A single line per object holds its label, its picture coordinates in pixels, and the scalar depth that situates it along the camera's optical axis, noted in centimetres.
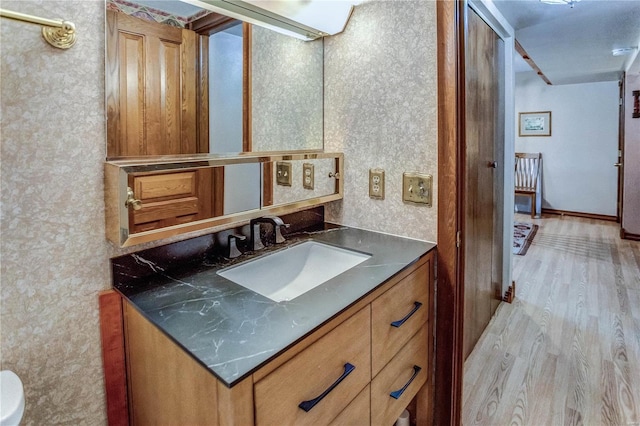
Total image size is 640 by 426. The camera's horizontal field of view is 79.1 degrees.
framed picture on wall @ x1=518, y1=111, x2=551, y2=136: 609
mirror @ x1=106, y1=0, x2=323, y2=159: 106
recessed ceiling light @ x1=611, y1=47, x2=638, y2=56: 371
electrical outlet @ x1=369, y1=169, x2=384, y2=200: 158
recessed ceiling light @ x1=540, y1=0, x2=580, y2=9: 235
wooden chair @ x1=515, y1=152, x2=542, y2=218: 604
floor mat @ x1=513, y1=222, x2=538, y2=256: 429
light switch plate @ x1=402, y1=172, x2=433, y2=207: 145
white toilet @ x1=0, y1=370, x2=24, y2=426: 75
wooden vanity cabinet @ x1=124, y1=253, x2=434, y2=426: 76
